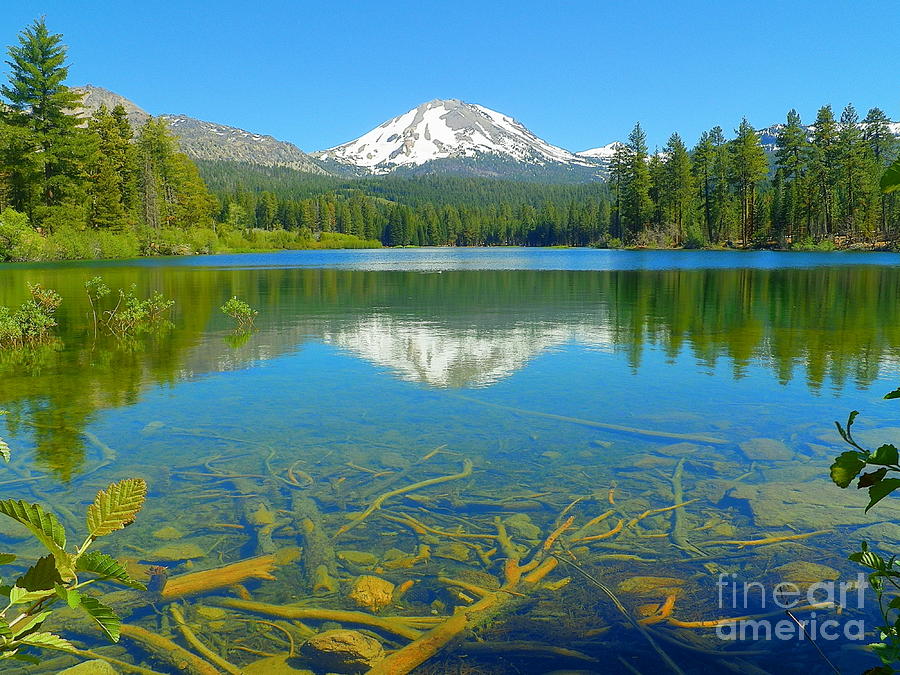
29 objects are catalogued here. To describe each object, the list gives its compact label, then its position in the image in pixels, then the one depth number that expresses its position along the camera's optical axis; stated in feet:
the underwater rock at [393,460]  24.32
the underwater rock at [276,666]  12.78
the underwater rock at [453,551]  17.17
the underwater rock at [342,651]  12.96
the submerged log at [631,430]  27.02
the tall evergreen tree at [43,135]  215.72
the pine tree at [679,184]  320.09
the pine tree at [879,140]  278.46
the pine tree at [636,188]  336.90
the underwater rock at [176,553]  17.33
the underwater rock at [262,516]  19.49
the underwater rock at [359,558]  16.97
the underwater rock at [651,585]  15.39
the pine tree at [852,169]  268.82
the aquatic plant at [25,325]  53.72
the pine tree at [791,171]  283.18
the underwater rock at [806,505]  19.20
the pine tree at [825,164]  272.31
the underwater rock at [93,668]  12.16
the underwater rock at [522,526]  18.41
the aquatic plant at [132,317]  62.13
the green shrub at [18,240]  182.80
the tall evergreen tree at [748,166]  292.20
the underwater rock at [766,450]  24.77
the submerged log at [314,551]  16.05
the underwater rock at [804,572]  15.75
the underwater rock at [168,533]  18.53
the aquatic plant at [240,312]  61.41
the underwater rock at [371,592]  15.05
